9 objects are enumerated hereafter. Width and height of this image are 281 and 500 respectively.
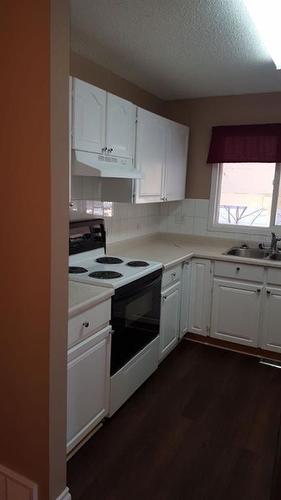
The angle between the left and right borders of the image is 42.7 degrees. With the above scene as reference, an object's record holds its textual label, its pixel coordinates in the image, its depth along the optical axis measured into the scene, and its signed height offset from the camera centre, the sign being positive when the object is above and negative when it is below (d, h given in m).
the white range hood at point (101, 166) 2.15 +0.20
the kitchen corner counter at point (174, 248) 3.07 -0.47
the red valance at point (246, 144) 3.40 +0.58
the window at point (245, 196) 3.56 +0.07
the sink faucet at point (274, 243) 3.38 -0.37
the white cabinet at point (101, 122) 2.13 +0.49
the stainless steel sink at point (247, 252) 3.56 -0.48
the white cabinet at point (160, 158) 2.86 +0.37
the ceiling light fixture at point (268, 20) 1.71 +0.94
